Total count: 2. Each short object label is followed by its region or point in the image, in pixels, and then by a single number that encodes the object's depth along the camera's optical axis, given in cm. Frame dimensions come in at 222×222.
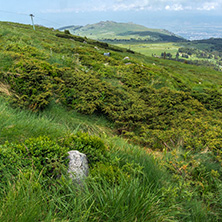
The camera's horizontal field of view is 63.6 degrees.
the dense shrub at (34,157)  272
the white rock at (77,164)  298
